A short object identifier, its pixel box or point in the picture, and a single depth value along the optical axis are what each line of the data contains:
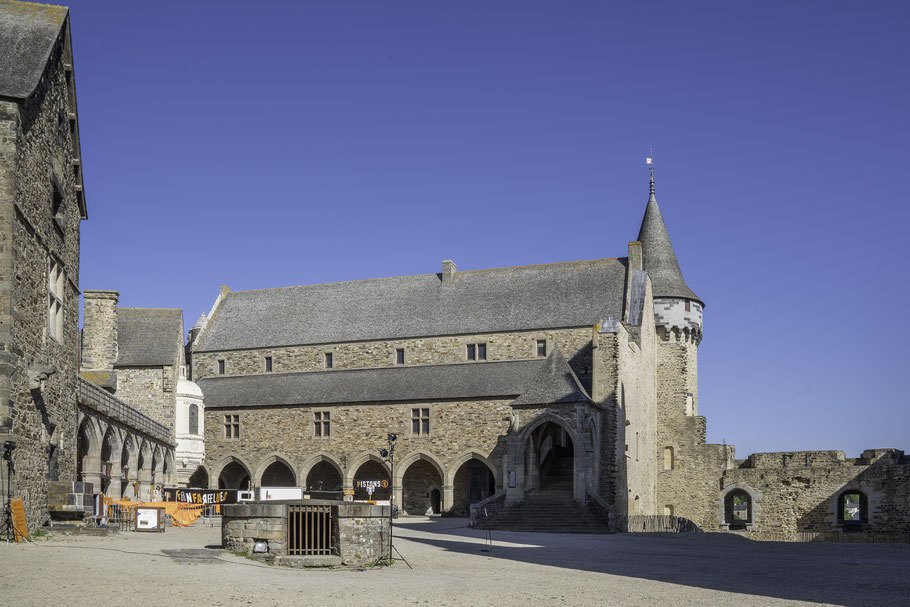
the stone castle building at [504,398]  39.31
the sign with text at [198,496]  33.24
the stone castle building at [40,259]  16.05
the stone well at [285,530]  17.05
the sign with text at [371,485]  42.40
